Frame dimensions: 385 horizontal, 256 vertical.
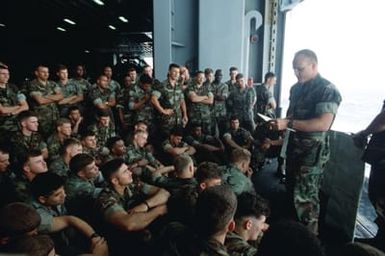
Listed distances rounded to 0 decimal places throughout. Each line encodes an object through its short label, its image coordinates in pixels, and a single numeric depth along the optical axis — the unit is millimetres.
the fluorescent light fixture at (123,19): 13562
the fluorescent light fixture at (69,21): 14875
